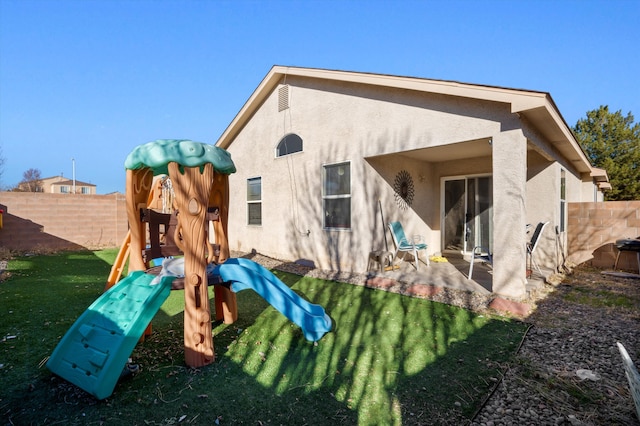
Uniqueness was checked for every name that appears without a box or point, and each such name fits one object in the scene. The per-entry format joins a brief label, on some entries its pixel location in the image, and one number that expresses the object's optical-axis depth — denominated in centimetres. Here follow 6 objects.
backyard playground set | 293
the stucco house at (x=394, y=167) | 555
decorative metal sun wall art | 835
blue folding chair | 779
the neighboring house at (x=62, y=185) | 5462
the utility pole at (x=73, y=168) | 4743
